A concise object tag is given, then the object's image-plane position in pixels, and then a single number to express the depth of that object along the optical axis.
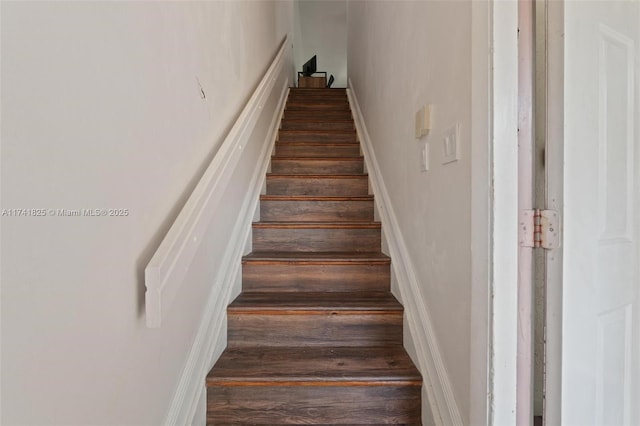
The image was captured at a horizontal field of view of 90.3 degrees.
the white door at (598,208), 0.71
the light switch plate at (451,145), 0.94
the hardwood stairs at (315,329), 1.13
